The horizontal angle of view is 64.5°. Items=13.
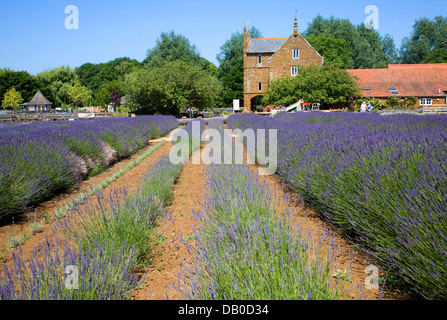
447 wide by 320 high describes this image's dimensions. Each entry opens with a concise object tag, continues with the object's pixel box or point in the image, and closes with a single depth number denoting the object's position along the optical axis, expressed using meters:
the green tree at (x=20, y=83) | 62.75
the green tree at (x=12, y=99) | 58.81
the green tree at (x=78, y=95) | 64.59
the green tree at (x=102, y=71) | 87.31
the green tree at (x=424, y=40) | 70.56
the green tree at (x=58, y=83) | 67.69
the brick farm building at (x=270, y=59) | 44.75
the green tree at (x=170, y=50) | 62.56
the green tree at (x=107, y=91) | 68.88
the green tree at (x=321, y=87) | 34.97
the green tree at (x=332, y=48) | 53.69
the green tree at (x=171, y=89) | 33.75
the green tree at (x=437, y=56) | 60.69
